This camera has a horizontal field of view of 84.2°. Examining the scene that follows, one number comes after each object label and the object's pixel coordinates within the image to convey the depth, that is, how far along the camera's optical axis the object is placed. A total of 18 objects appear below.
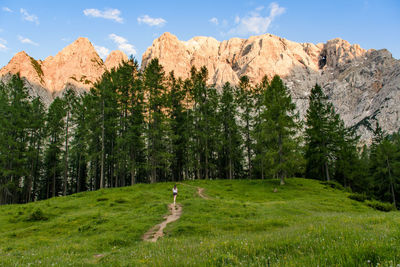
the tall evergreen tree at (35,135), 45.47
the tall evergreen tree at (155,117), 41.47
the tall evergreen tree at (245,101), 52.00
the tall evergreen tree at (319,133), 51.12
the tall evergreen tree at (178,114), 50.94
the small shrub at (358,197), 30.38
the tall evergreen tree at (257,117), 46.33
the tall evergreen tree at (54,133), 50.19
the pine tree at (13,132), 39.49
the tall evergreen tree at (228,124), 51.19
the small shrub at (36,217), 20.81
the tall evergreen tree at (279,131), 36.75
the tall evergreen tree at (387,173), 46.87
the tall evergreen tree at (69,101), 48.24
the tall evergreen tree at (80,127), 46.09
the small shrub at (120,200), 26.03
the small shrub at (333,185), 40.95
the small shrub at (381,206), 26.99
